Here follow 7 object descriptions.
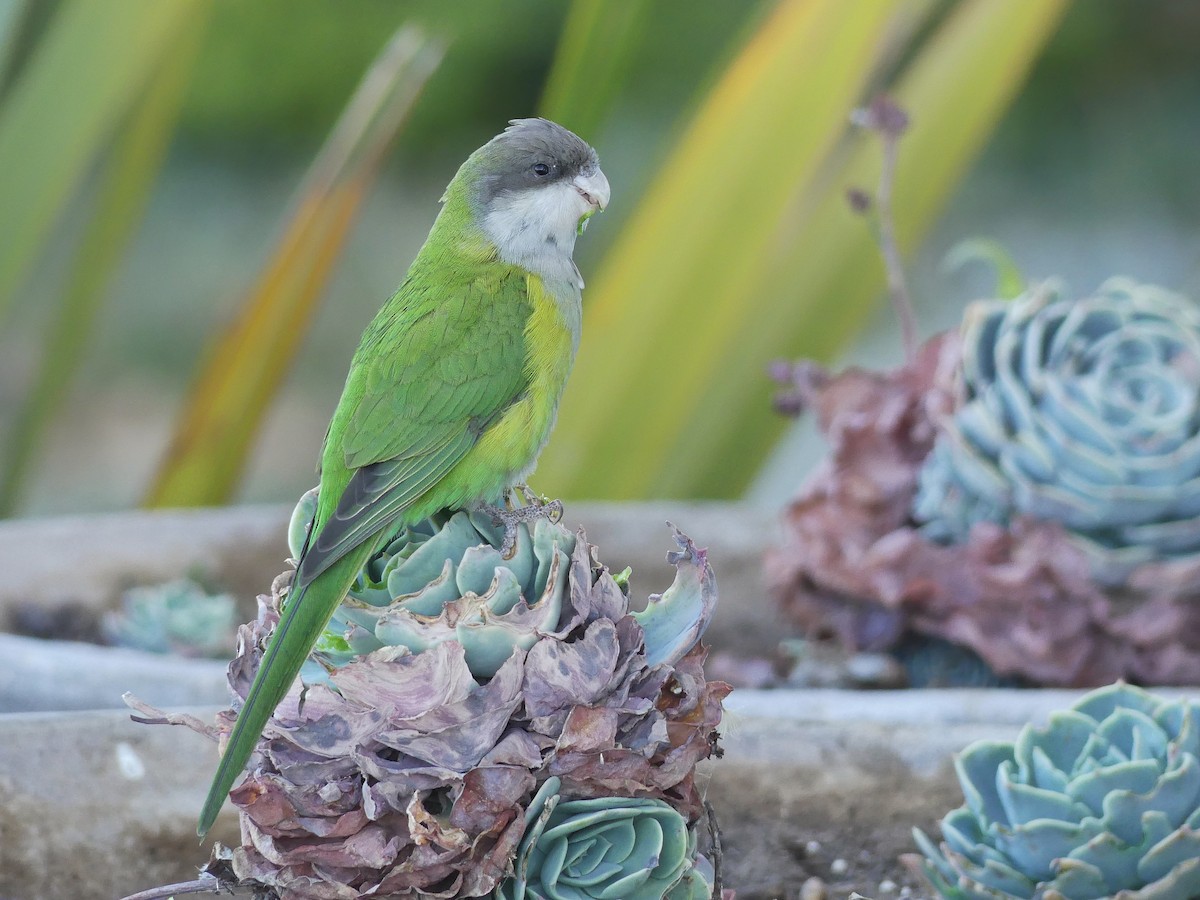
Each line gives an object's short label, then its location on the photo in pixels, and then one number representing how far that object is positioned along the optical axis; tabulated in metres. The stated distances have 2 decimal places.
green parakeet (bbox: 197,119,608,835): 4.34
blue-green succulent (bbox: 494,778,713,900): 4.32
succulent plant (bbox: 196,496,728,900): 4.31
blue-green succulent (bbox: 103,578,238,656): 4.60
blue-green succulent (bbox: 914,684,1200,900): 4.36
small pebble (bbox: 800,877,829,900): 4.42
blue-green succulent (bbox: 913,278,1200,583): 4.54
